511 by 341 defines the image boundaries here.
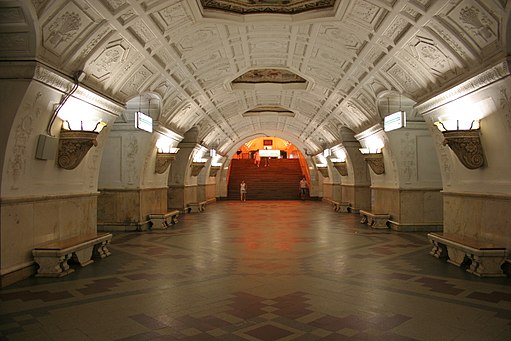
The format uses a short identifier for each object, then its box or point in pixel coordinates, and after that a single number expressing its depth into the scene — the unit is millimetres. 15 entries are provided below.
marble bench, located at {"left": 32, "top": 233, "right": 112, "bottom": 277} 6688
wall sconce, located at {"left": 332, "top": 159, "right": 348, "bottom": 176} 19672
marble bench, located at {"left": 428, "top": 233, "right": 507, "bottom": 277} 6535
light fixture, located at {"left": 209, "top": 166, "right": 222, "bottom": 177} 25323
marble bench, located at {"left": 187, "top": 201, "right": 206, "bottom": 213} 20058
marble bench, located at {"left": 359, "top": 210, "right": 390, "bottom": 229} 13086
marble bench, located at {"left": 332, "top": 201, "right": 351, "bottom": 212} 19869
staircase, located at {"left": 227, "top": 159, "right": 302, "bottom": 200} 32625
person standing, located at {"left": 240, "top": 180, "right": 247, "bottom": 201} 30234
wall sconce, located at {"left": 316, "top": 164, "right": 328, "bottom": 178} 24847
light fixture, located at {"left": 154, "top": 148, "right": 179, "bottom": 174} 13992
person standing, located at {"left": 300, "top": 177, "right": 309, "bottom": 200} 30797
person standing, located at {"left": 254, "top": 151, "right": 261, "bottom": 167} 39894
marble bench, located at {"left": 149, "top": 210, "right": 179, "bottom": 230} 13344
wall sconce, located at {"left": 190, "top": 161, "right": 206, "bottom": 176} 19891
